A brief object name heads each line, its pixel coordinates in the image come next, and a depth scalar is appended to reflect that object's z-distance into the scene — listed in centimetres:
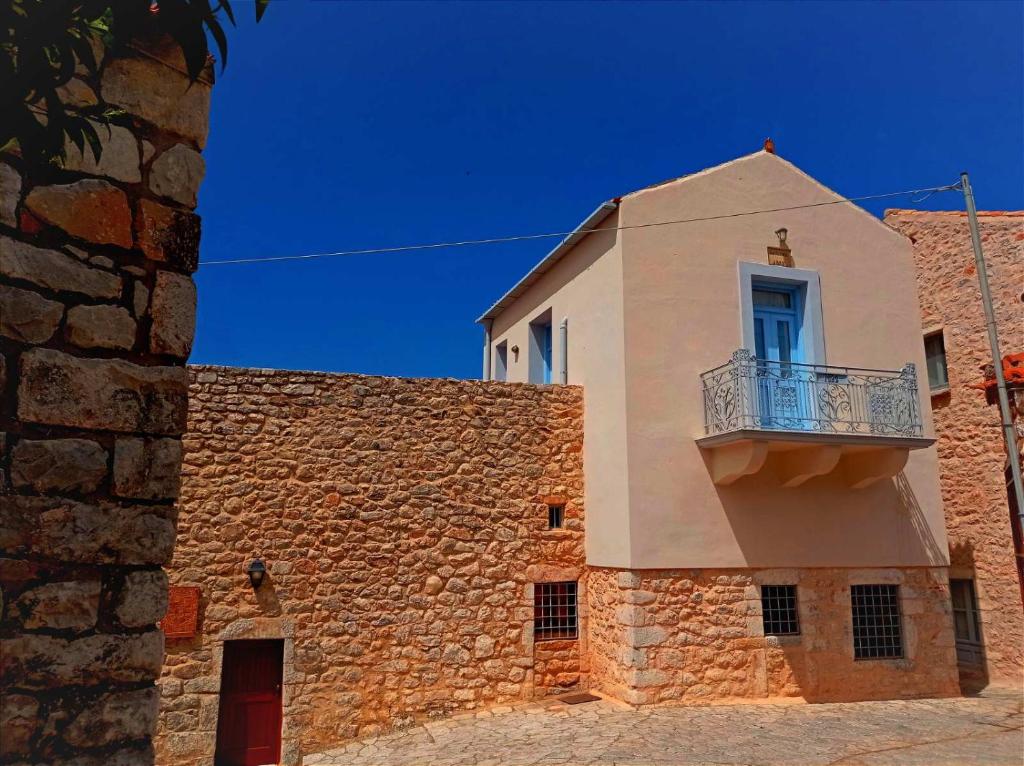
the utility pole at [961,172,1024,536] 792
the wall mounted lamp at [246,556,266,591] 839
